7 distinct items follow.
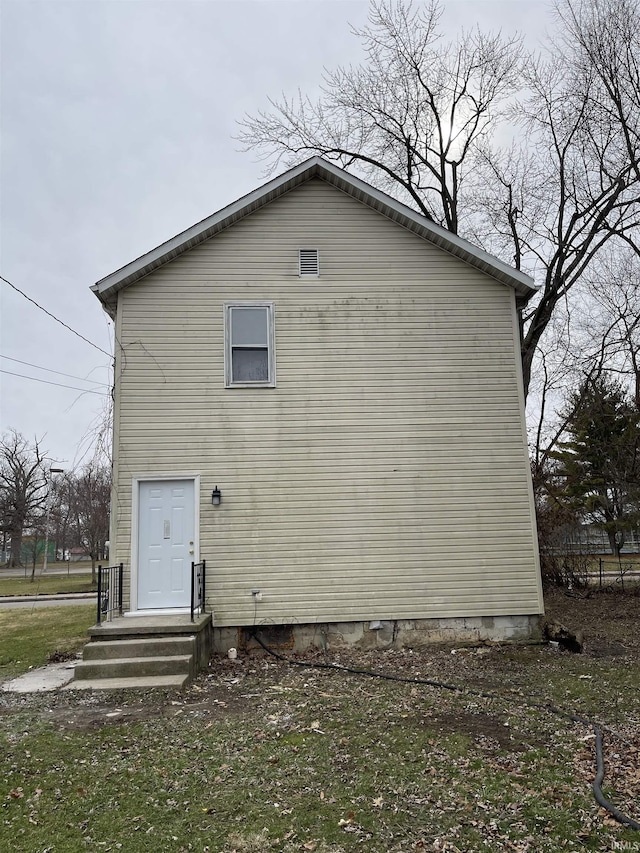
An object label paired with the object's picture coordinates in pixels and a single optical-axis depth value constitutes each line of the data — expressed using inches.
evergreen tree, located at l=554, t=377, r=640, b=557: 634.2
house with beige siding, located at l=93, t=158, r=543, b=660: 359.3
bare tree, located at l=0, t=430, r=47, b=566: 1492.4
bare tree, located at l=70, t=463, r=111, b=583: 1063.0
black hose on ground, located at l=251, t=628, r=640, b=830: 151.1
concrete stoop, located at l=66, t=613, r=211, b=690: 283.6
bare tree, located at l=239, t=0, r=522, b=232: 627.2
